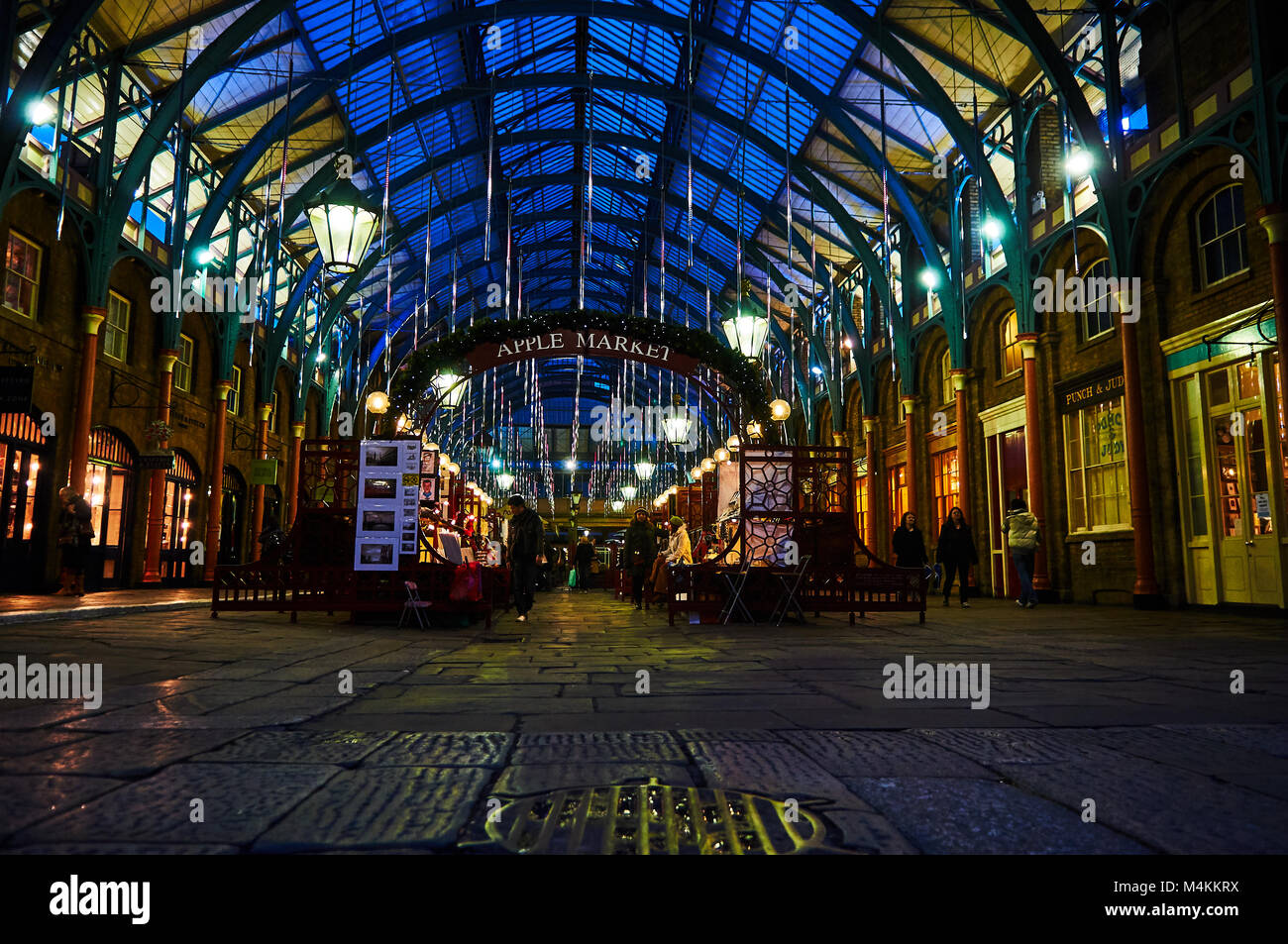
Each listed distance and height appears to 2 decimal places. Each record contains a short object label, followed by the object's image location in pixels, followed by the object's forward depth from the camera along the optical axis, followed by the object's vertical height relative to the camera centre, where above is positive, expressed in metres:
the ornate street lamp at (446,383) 11.60 +2.47
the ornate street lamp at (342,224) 7.99 +3.19
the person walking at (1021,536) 11.83 +0.36
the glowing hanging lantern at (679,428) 19.66 +3.13
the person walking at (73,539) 11.33 +0.34
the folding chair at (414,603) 8.80 -0.42
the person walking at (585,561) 23.81 +0.06
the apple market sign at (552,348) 11.78 +2.96
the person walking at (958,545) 12.74 +0.26
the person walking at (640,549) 14.30 +0.23
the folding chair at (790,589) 9.62 -0.31
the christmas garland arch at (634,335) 11.55 +3.04
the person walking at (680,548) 11.44 +0.19
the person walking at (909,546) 12.96 +0.25
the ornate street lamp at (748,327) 12.53 +3.49
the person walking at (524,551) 10.51 +0.15
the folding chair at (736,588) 9.64 -0.29
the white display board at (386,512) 9.09 +0.54
